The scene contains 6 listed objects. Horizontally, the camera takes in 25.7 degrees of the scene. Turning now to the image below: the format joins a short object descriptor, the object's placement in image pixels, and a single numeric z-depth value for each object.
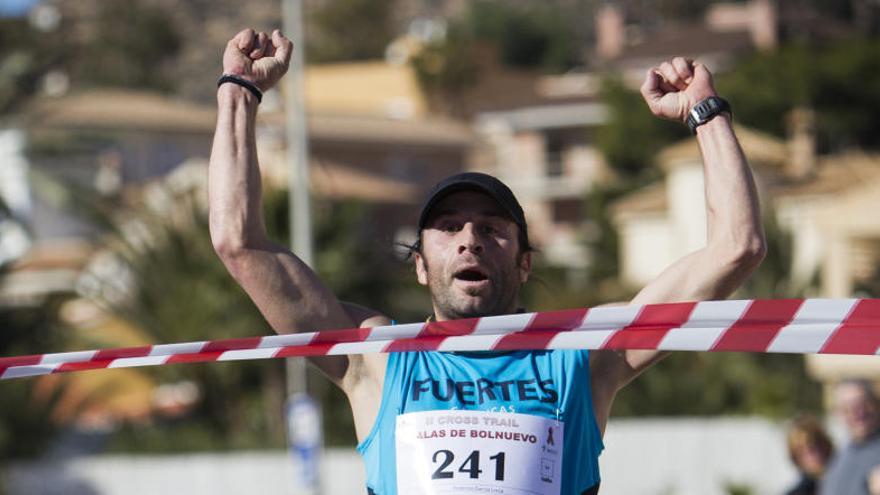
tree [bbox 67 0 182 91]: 100.00
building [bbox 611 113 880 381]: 33.81
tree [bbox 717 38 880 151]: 62.66
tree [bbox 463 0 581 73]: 112.94
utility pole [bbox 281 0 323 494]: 27.94
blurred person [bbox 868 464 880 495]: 7.97
